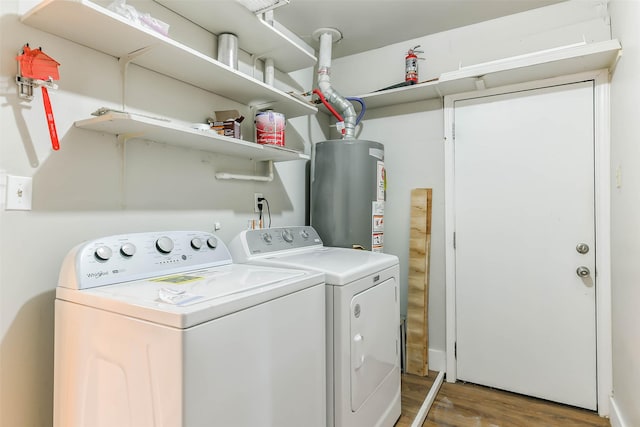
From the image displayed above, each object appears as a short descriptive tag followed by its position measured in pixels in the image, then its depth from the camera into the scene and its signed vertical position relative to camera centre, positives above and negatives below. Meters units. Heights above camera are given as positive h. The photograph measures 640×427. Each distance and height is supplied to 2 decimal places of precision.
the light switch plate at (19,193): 1.14 +0.07
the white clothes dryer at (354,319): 1.44 -0.48
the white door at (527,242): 2.14 -0.19
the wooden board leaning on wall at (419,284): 2.54 -0.52
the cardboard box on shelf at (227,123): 1.73 +0.46
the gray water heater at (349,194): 2.37 +0.14
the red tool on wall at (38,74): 1.13 +0.46
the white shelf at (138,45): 1.13 +0.65
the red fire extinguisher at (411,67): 2.53 +1.08
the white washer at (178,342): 0.87 -0.37
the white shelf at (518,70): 1.89 +0.87
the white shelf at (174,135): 1.23 +0.33
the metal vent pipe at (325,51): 2.58 +1.22
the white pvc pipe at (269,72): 2.19 +0.90
